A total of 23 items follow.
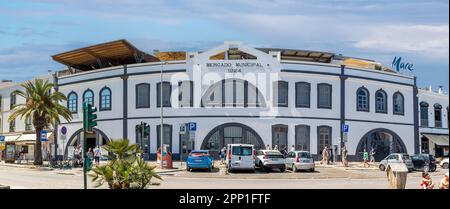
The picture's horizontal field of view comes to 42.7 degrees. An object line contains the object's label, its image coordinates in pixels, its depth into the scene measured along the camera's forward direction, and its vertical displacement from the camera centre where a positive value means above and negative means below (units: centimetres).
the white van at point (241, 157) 3666 -193
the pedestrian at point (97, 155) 4421 -215
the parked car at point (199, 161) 3747 -223
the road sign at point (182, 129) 4442 -17
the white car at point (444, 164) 4577 -309
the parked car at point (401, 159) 4018 -231
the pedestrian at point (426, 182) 1873 -181
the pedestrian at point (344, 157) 4488 -243
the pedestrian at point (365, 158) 4692 -262
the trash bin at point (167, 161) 4084 -242
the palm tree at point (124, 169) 1742 -128
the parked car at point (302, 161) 3784 -232
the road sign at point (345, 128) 5050 -14
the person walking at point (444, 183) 1595 -160
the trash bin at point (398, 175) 1691 -145
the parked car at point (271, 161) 3744 -224
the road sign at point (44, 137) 4522 -78
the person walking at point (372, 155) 5228 -267
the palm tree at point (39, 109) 4656 +148
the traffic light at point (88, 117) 1923 +34
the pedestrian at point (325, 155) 4784 -241
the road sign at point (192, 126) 4631 +6
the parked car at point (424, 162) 4153 -259
